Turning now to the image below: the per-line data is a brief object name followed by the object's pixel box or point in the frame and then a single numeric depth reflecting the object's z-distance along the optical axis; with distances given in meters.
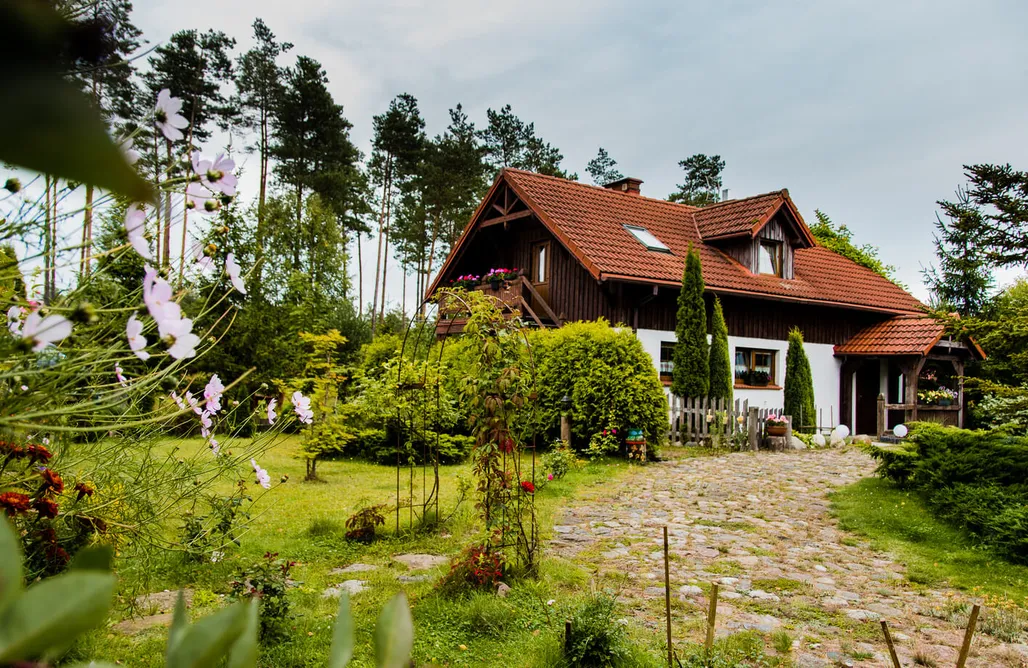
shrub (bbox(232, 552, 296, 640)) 3.56
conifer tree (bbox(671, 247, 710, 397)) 13.23
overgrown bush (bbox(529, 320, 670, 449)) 10.45
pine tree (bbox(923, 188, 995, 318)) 19.02
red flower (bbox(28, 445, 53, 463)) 2.14
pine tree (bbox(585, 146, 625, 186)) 33.06
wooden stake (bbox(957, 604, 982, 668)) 2.13
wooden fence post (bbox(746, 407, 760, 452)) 12.17
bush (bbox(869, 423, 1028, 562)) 5.72
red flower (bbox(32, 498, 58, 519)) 2.14
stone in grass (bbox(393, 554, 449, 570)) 5.02
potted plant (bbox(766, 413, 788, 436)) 12.45
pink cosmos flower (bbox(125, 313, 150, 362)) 1.02
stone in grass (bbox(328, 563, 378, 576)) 4.84
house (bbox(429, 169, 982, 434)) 14.69
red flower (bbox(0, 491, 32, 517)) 2.01
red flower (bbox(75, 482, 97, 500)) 2.25
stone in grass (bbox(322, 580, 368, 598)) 4.33
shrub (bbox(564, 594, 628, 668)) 3.25
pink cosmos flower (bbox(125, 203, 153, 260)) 1.18
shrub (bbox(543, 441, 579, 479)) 8.64
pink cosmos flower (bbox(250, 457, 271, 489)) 2.92
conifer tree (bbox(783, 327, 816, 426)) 15.27
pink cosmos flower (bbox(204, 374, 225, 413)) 2.01
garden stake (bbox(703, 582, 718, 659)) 2.71
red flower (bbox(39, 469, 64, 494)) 2.07
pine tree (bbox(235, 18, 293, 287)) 23.92
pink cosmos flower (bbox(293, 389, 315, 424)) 2.95
